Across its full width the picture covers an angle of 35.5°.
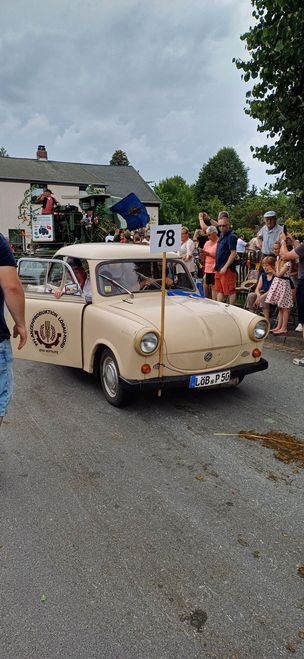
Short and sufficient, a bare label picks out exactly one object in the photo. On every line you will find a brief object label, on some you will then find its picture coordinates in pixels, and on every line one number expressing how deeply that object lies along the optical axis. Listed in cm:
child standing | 795
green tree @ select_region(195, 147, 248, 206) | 6352
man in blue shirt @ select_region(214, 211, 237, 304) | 876
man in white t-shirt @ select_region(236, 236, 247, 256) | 1551
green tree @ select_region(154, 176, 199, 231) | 5312
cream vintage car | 461
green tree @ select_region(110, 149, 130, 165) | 7762
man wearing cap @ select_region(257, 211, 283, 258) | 848
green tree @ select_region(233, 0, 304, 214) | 687
